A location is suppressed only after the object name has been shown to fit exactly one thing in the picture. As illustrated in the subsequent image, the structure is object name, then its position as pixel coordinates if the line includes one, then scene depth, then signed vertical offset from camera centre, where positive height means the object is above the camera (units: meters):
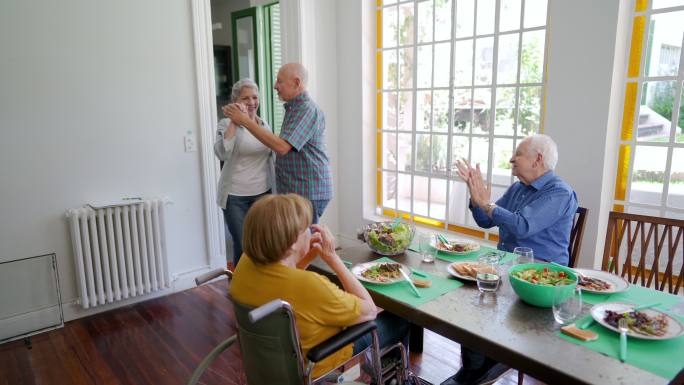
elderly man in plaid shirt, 2.47 -0.15
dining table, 1.04 -0.60
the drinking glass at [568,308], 1.26 -0.56
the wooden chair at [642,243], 1.85 -0.57
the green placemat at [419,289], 1.46 -0.60
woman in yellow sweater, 1.27 -0.47
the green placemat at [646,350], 1.05 -0.60
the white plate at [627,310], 1.17 -0.58
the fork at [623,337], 1.10 -0.58
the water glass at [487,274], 1.46 -0.54
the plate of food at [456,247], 1.88 -0.58
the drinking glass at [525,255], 1.59 -0.51
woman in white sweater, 2.65 -0.31
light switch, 3.21 -0.22
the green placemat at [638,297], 1.41 -0.59
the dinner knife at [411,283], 1.49 -0.58
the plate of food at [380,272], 1.60 -0.59
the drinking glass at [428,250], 1.80 -0.55
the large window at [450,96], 2.91 +0.11
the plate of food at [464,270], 1.60 -0.58
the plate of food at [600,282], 1.47 -0.58
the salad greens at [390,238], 1.88 -0.53
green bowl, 1.33 -0.54
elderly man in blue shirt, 1.90 -0.44
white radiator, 2.78 -0.88
